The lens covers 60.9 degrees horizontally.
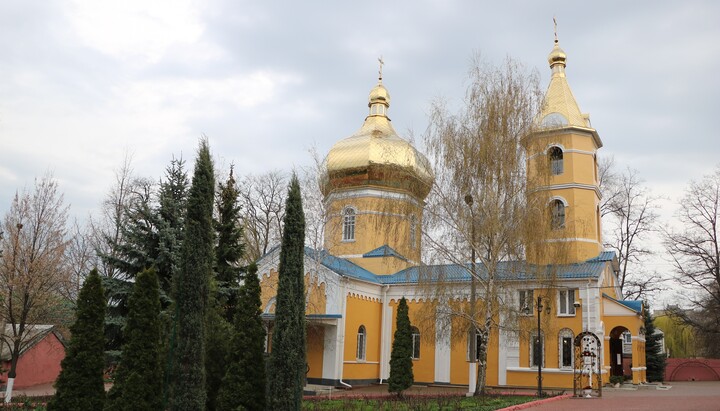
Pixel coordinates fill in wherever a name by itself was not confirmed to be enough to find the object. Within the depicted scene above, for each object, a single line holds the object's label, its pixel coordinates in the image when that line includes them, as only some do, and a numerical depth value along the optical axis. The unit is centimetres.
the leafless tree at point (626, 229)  3070
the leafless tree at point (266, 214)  2997
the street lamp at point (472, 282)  1633
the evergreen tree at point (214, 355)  1166
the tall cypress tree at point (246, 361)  1098
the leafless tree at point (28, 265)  1537
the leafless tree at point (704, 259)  2611
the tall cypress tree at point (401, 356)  1834
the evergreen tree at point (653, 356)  2880
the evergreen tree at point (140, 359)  1017
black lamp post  1687
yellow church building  2108
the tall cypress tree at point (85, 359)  1077
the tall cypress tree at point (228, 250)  1636
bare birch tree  1617
